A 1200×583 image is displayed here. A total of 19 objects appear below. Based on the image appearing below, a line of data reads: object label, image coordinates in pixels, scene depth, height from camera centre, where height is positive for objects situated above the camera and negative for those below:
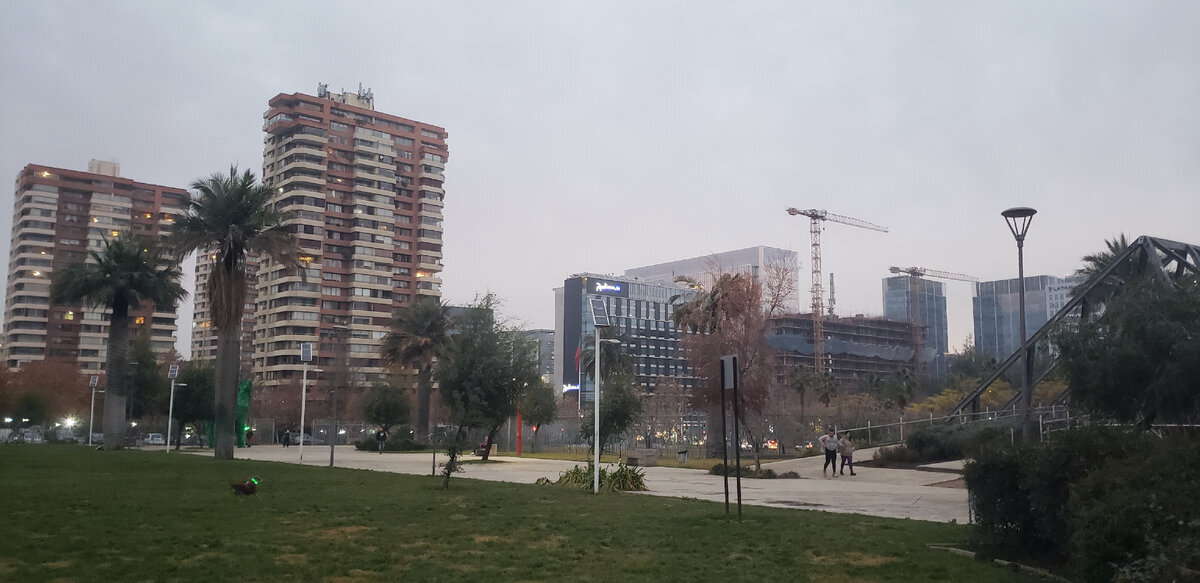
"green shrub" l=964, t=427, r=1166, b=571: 7.47 -0.87
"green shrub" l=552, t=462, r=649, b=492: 21.86 -1.95
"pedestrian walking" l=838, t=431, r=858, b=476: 28.48 -1.44
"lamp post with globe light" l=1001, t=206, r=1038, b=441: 19.53 +3.69
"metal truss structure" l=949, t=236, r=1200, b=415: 26.59 +4.21
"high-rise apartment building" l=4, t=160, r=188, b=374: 119.75 +20.19
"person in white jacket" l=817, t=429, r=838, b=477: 28.62 -1.40
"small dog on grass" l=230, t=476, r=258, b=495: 16.48 -1.66
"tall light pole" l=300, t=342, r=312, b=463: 34.45 +1.78
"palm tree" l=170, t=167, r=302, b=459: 33.25 +5.66
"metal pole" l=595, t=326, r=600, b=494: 19.59 -1.33
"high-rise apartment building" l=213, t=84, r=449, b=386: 111.38 +21.61
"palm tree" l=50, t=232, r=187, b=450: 40.78 +4.88
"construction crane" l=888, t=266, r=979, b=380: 176.85 +13.86
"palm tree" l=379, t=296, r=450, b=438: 54.59 +3.85
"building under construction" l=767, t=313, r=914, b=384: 167.12 +11.46
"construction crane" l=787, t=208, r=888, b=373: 150.76 +21.55
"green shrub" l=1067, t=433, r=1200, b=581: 6.77 -0.91
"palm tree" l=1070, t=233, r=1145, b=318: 29.02 +4.11
